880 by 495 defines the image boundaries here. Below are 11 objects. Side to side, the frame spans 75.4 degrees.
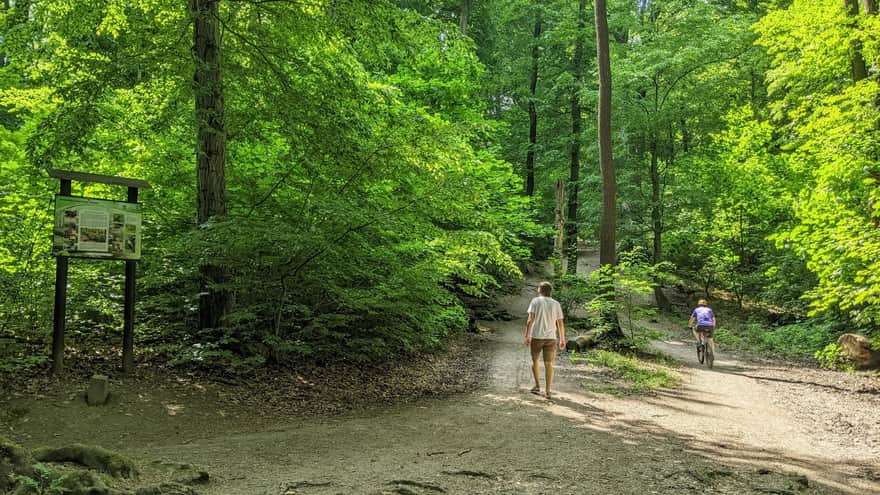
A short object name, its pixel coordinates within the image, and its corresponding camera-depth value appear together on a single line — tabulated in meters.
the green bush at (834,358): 12.56
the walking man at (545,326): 8.83
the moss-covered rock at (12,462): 3.18
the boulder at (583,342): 14.26
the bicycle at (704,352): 13.54
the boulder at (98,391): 6.64
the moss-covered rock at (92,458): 3.80
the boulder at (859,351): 11.97
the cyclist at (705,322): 13.59
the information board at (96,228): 7.17
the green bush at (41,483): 3.11
